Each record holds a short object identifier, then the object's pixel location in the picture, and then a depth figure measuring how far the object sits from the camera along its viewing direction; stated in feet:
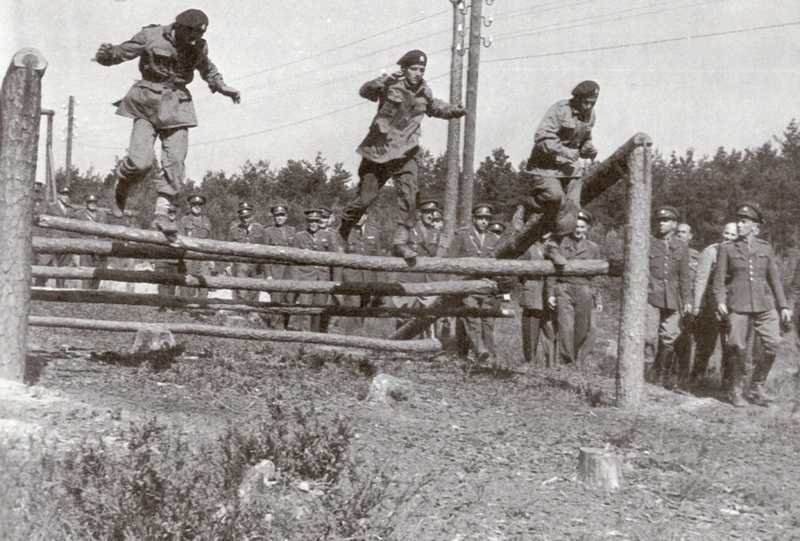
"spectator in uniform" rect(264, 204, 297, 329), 48.62
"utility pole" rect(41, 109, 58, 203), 75.22
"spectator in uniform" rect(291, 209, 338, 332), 47.80
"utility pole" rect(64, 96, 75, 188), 155.00
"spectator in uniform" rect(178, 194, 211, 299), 52.47
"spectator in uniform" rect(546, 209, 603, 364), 36.73
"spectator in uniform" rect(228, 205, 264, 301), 50.93
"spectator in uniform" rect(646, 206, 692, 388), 35.37
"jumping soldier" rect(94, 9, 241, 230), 26.05
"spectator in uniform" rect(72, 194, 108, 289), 53.98
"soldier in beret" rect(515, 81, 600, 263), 27.73
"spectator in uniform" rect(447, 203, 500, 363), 37.52
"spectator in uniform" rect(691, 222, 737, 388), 34.65
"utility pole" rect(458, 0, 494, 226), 62.90
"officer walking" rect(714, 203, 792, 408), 31.40
